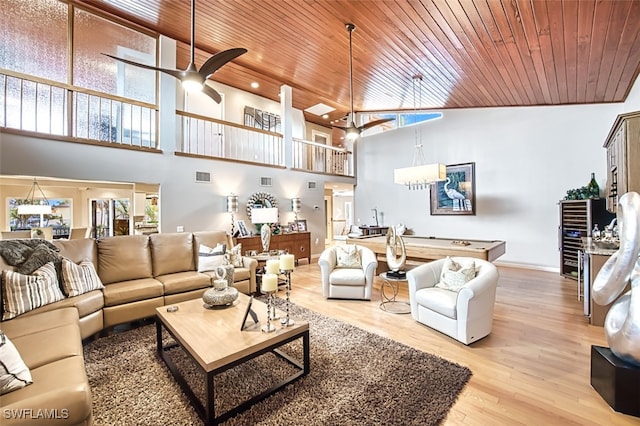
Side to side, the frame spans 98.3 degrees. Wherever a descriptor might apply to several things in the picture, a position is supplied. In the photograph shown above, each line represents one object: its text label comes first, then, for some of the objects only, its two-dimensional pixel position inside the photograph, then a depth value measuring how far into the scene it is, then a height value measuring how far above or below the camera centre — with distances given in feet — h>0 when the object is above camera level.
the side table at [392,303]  11.76 -4.12
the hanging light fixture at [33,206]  19.61 +0.67
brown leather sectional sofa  4.24 -2.78
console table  18.69 -2.09
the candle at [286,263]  7.28 -1.28
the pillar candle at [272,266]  7.64 -1.43
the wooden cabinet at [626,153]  9.79 +2.31
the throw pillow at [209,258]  12.85 -2.02
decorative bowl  8.47 -2.53
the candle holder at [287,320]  7.26 -2.82
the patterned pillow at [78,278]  9.13 -2.17
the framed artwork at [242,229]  19.38 -0.99
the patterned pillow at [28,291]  7.63 -2.20
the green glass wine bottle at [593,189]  15.52 +1.42
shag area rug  5.82 -4.20
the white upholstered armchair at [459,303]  8.66 -2.96
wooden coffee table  5.75 -2.95
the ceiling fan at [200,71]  8.91 +4.79
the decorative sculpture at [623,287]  5.91 -1.70
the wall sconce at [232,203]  18.82 +0.82
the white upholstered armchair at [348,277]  13.00 -2.97
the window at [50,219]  23.81 -0.31
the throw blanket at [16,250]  8.60 -1.10
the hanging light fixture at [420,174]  15.61 +2.35
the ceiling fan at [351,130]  12.75 +4.20
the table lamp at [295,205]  22.69 +0.81
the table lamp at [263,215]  17.92 -0.01
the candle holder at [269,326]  6.91 -2.83
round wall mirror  20.38 +1.06
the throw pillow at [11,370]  4.30 -2.49
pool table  12.50 -1.63
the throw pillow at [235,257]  11.16 -1.84
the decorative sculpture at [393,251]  12.17 -1.65
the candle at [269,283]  7.04 -1.74
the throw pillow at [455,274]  10.00 -2.20
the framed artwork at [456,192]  21.47 +1.78
